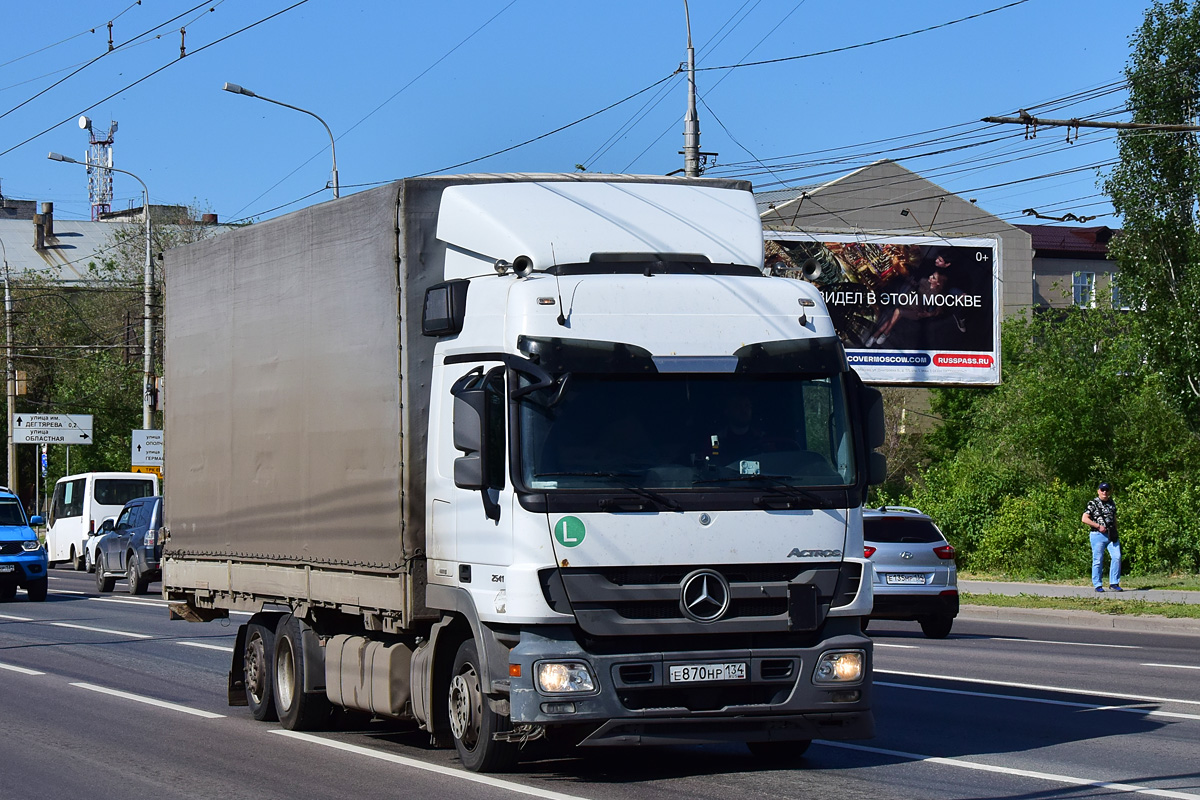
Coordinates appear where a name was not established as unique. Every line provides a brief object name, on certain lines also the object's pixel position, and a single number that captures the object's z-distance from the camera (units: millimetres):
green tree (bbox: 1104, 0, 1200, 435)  42281
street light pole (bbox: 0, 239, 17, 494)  58156
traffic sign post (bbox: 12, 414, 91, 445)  62094
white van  41844
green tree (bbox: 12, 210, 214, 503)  66250
